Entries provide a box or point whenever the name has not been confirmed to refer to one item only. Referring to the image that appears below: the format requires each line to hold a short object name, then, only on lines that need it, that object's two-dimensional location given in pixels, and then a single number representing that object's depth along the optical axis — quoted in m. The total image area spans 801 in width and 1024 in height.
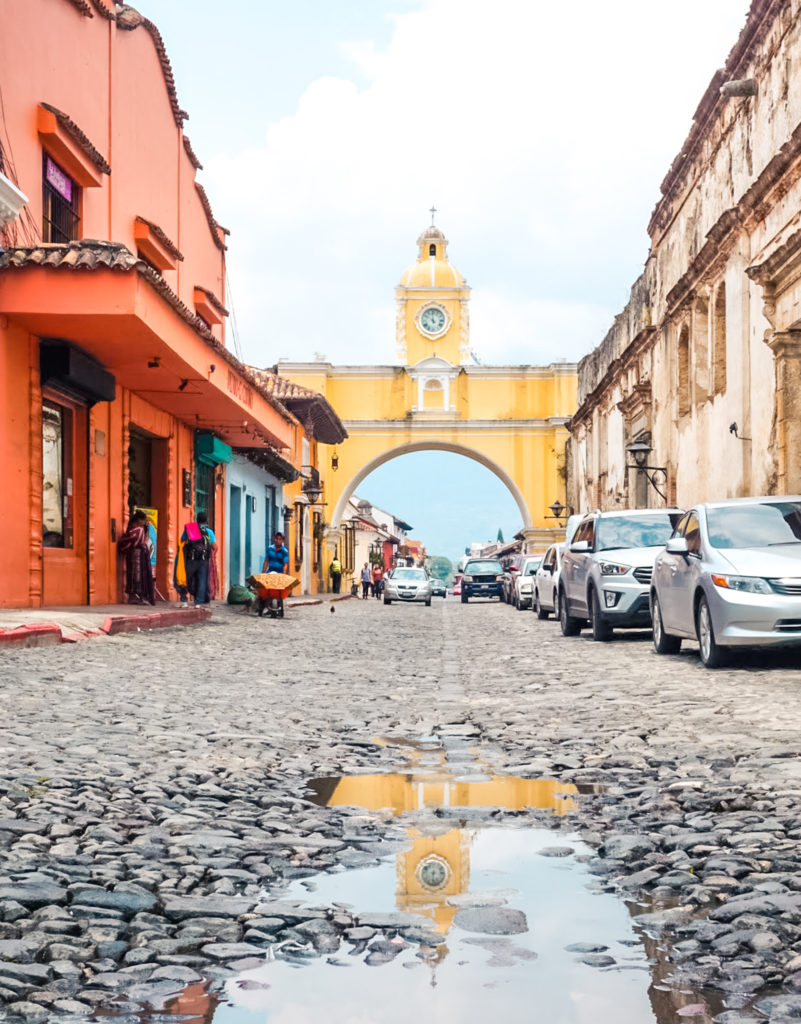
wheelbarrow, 21.34
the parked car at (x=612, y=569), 14.39
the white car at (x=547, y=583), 21.28
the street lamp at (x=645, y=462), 25.50
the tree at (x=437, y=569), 191.09
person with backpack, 21.61
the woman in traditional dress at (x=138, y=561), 19.17
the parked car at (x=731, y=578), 10.12
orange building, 14.57
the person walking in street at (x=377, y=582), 59.76
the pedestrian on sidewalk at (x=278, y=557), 23.14
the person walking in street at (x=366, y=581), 51.69
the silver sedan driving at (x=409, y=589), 37.72
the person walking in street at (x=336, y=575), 49.53
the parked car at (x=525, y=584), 31.06
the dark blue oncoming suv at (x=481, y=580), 45.16
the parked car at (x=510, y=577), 35.19
